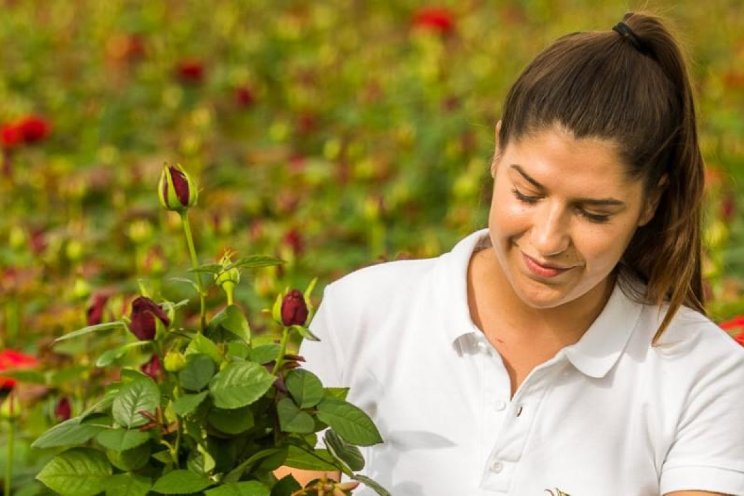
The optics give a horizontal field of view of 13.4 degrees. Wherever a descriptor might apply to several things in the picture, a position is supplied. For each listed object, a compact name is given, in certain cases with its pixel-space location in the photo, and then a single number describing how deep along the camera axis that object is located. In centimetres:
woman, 267
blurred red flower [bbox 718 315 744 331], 291
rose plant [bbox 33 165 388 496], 246
